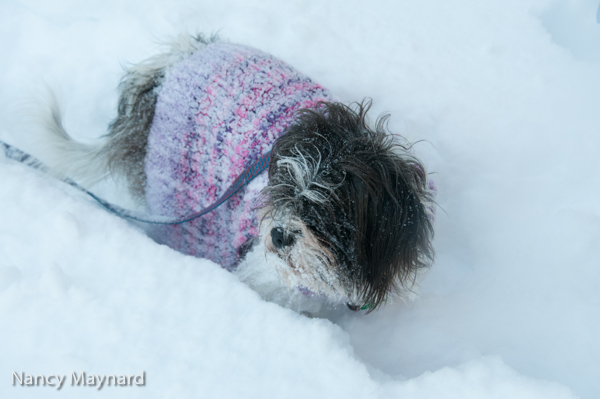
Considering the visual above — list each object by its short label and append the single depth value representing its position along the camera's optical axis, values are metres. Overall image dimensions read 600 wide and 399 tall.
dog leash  1.14
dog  1.08
